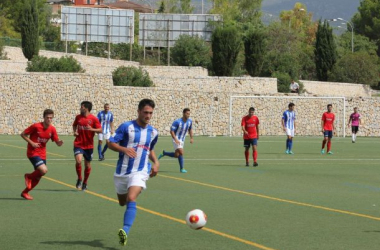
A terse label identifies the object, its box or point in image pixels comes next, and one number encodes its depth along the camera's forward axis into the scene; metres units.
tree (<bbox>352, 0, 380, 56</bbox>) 118.06
